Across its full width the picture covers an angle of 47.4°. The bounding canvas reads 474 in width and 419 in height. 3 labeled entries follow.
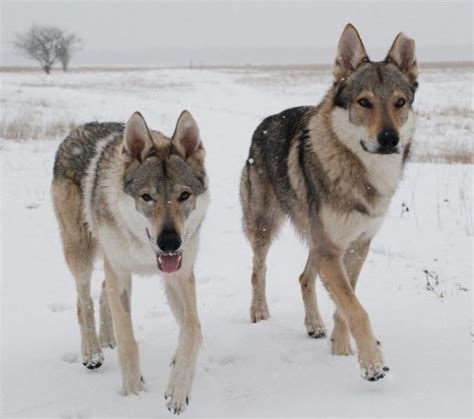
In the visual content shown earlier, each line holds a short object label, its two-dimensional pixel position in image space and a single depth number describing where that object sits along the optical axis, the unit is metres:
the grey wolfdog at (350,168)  3.70
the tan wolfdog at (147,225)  3.39
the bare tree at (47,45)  70.56
